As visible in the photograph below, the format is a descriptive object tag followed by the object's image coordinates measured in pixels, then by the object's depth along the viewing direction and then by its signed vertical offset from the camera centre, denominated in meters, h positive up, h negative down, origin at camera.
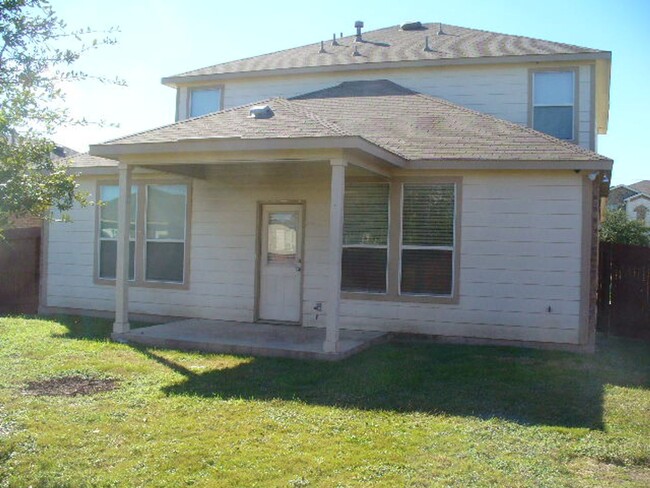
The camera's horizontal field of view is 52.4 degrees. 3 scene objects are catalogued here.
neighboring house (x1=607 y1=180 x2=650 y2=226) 50.34 +5.04
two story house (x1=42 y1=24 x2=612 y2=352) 9.91 +0.81
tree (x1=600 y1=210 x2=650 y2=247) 23.64 +1.10
